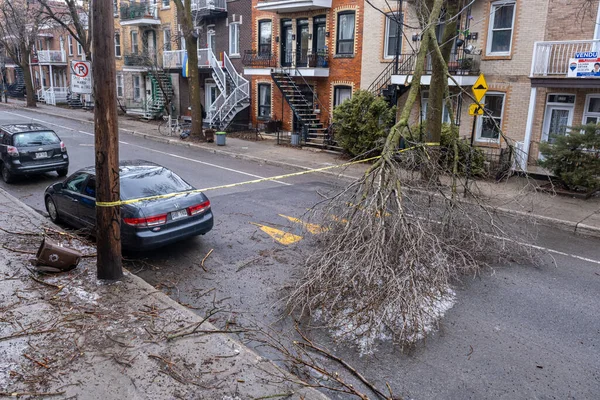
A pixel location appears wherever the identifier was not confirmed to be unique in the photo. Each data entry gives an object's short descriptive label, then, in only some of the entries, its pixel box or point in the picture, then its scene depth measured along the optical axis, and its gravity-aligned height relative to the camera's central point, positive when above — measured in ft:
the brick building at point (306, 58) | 71.31 +5.05
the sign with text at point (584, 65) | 44.37 +3.07
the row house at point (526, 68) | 47.60 +3.03
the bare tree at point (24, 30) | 118.21 +13.16
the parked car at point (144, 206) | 25.45 -6.85
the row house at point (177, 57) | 89.15 +6.06
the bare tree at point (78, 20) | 99.71 +13.35
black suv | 44.68 -6.57
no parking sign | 82.22 +1.15
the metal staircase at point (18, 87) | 179.43 -2.21
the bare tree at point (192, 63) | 72.95 +3.72
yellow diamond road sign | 40.98 +0.60
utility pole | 21.03 -2.64
